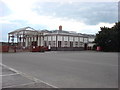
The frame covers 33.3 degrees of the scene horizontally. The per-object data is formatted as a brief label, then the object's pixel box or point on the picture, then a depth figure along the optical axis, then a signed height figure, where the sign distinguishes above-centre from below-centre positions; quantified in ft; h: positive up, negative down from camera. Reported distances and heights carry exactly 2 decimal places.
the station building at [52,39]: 183.04 +5.25
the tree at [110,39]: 188.98 +4.62
